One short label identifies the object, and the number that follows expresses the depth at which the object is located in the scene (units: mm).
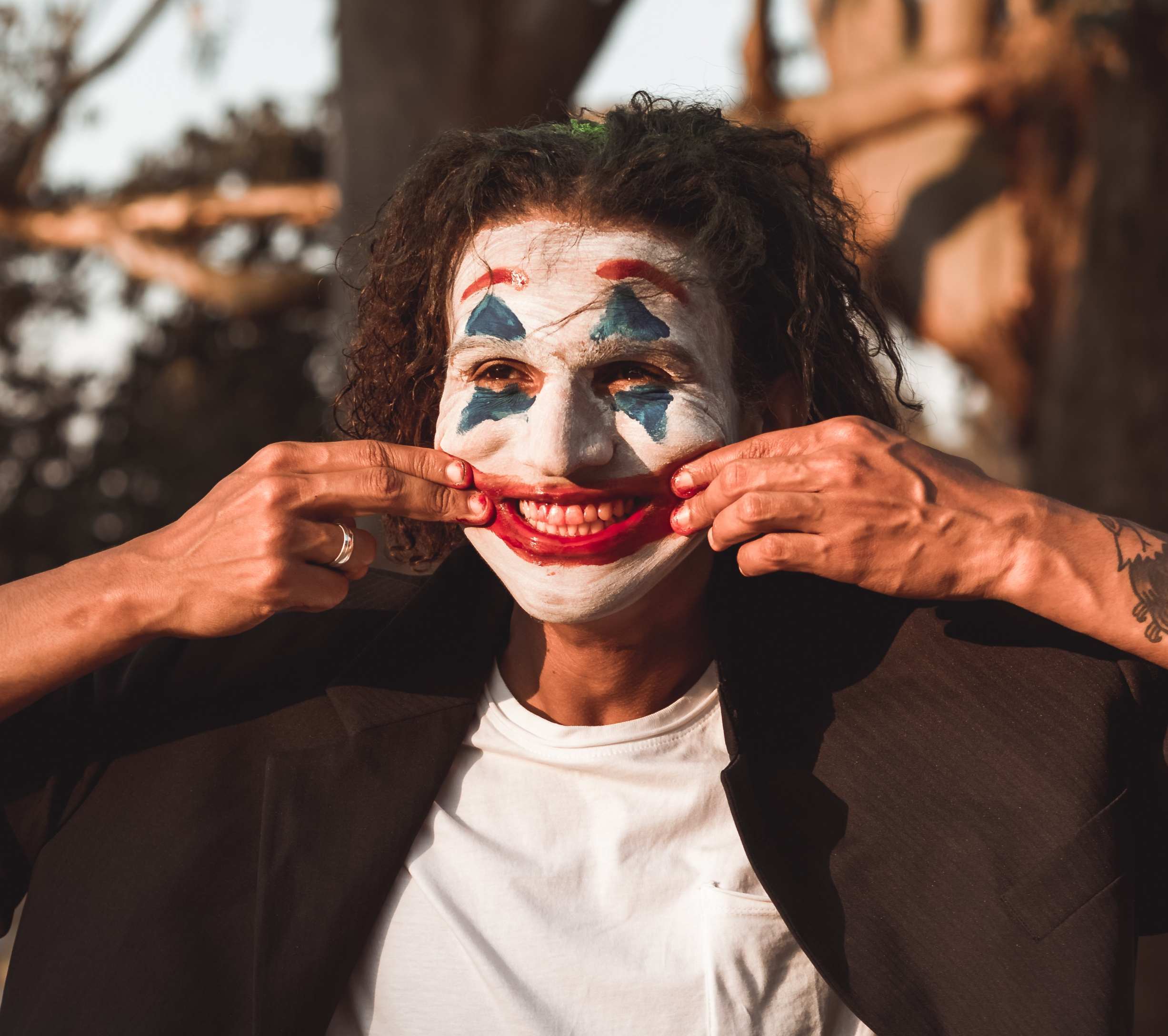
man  2186
